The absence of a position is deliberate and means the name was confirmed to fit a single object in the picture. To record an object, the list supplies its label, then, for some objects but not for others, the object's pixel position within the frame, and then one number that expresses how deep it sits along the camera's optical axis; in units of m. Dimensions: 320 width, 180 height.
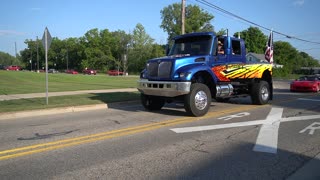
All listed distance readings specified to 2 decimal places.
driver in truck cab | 9.07
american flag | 20.24
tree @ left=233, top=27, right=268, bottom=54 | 81.87
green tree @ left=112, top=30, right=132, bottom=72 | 79.22
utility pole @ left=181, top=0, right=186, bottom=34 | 15.45
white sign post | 10.23
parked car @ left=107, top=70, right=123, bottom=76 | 63.64
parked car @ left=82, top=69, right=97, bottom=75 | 64.11
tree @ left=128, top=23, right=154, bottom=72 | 72.33
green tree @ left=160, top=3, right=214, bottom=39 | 62.53
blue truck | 8.00
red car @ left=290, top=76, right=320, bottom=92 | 17.73
